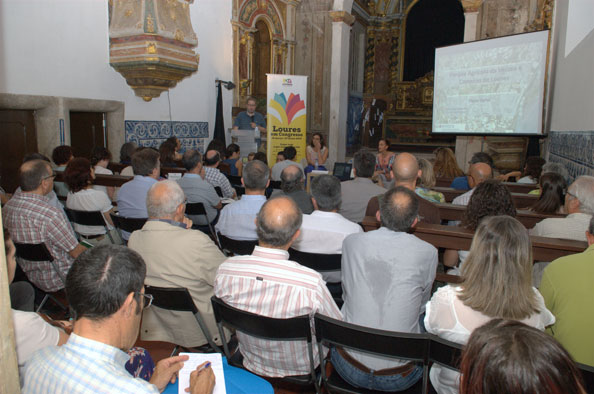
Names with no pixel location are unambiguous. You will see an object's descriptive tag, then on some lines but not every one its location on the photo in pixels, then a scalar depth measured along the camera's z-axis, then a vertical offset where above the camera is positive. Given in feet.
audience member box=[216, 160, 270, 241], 9.64 -1.78
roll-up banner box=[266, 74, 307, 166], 25.40 +1.44
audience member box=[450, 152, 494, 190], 15.11 -1.42
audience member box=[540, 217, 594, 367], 5.51 -1.99
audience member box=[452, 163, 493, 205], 12.69 -0.87
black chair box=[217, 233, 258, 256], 8.68 -2.15
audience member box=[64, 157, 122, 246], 11.30 -1.58
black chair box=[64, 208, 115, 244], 10.75 -2.08
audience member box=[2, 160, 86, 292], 8.70 -1.83
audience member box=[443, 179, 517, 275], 7.91 -1.10
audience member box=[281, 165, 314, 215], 11.19 -1.28
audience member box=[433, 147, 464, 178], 16.92 -0.96
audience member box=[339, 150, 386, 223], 11.80 -1.38
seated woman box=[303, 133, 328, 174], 25.21 -0.83
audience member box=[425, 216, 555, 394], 4.91 -1.65
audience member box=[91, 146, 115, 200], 15.16 -0.99
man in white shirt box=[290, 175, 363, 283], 8.33 -1.78
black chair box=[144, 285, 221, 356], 6.10 -2.29
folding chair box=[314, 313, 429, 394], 4.78 -2.24
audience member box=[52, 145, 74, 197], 14.53 -0.87
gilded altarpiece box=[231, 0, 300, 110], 27.27 +6.54
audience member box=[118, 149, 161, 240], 11.55 -1.35
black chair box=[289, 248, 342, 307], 7.76 -2.14
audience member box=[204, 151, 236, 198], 14.61 -1.29
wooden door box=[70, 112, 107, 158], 19.21 +0.07
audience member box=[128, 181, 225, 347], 6.97 -2.12
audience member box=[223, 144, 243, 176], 19.71 -1.02
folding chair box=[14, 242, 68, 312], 8.39 -2.30
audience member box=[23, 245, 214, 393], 3.59 -1.78
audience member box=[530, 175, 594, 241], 8.02 -1.33
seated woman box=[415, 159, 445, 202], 12.82 -1.02
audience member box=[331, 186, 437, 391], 5.82 -2.11
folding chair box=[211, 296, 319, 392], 5.34 -2.32
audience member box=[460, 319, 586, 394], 2.37 -1.22
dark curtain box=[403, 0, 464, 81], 39.83 +9.89
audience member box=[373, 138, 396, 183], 21.20 -0.98
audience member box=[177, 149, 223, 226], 12.38 -1.54
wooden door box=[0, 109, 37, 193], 16.30 -0.40
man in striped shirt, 5.58 -1.92
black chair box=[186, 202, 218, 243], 11.53 -1.96
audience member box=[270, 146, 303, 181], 18.38 -1.32
